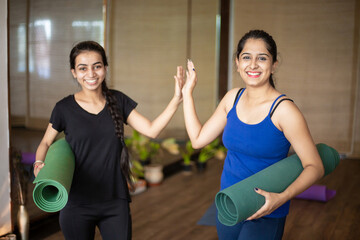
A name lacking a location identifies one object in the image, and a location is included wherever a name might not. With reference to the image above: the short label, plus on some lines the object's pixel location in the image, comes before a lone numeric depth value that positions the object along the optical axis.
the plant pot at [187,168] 4.76
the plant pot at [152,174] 4.17
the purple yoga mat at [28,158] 2.59
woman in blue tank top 1.40
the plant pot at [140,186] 3.93
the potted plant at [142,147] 4.17
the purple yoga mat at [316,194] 3.68
